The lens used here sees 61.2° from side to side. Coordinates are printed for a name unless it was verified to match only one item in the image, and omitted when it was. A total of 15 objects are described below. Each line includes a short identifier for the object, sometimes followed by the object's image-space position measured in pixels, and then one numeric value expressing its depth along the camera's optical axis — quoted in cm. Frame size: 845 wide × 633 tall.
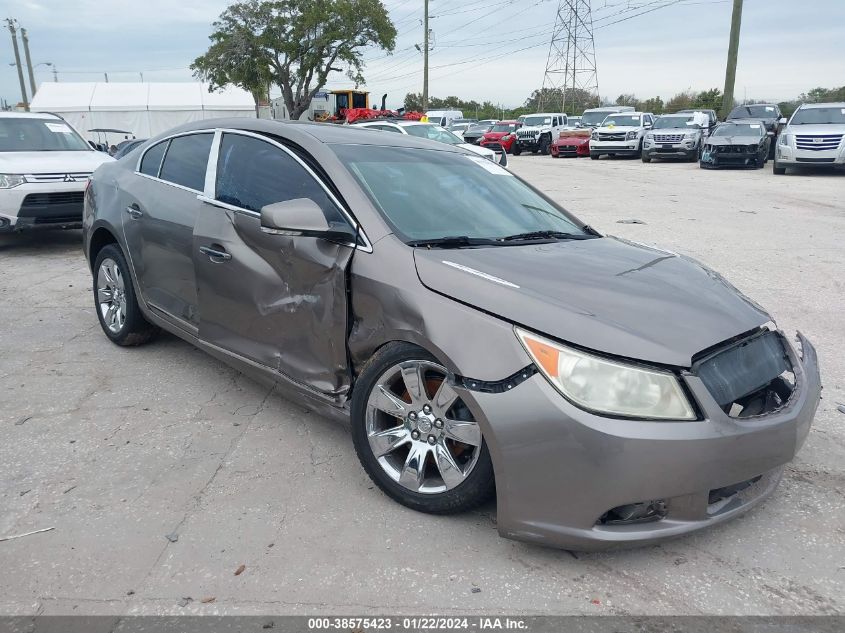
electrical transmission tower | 5509
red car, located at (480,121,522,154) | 3216
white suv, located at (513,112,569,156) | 3234
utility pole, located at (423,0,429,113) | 4918
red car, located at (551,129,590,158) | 2991
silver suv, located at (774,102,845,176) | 1825
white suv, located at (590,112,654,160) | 2781
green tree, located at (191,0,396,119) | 4566
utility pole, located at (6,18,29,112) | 6291
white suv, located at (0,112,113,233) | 855
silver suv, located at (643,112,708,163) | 2473
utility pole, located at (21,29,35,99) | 6412
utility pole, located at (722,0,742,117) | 2839
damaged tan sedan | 246
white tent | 3431
